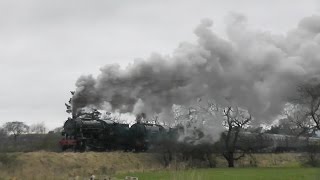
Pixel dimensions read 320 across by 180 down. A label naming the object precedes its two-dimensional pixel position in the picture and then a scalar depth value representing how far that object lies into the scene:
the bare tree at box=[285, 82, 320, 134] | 41.31
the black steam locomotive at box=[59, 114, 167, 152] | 42.16
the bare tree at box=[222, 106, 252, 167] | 55.16
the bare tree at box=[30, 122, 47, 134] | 104.54
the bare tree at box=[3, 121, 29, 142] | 94.82
